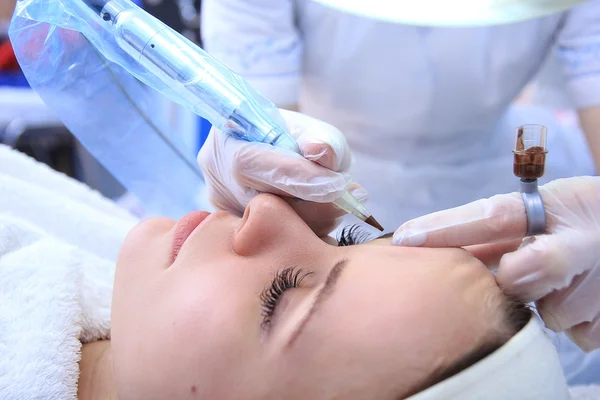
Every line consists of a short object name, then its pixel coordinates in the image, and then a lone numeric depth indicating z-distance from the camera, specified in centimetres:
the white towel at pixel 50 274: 42
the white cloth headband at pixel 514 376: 37
